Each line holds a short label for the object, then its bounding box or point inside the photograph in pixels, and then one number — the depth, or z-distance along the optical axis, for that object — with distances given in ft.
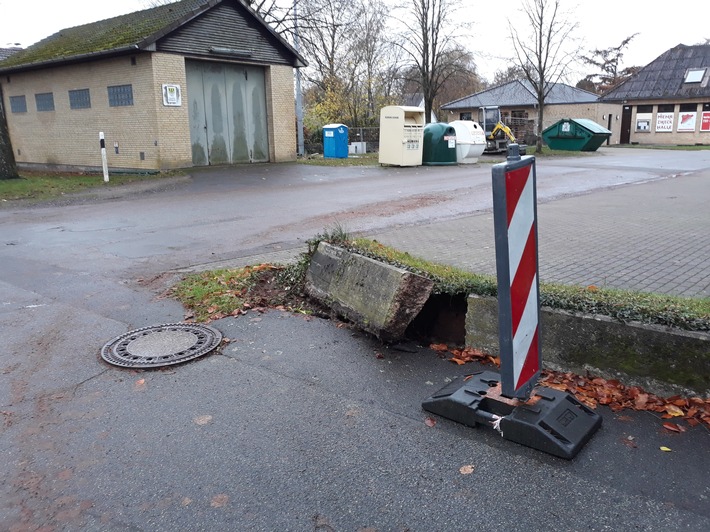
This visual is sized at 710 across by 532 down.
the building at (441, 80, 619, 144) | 158.20
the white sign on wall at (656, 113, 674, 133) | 158.81
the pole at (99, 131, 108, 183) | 57.76
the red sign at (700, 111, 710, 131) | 151.94
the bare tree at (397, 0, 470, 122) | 130.31
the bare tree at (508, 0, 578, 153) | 106.42
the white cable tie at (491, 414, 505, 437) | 11.18
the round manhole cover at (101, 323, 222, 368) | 14.57
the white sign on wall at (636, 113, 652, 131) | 163.30
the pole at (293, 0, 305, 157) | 90.37
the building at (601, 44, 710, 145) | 153.79
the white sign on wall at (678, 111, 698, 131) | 154.20
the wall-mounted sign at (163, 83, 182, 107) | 65.82
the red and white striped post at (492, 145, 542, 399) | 9.89
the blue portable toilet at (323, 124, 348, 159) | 89.92
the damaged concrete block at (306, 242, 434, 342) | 14.92
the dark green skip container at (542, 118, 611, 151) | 116.06
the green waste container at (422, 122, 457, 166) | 78.07
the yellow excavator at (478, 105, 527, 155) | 109.63
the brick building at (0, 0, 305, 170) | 66.59
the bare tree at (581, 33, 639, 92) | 235.61
